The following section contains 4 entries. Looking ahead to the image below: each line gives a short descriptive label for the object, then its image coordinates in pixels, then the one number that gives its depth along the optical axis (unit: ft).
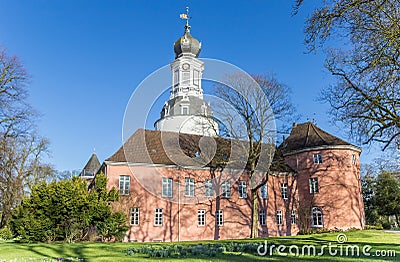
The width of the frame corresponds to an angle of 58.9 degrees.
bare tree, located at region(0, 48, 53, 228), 66.44
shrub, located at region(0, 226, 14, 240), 90.31
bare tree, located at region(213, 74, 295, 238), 76.02
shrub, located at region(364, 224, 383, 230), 97.09
